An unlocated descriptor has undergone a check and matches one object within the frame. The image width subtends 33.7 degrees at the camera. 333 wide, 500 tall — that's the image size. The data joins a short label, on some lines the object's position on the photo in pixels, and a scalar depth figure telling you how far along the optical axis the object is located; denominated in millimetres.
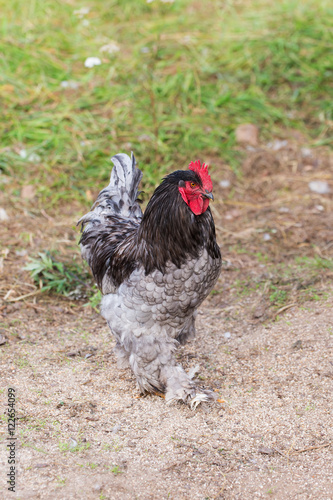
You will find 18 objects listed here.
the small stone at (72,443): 3271
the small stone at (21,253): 5449
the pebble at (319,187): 6482
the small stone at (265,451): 3268
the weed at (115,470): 3068
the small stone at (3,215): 5961
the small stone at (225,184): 6547
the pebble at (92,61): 5611
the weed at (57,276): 5020
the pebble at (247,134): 7074
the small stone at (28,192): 6292
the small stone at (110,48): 5997
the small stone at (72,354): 4317
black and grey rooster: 3461
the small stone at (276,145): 7121
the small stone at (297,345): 4188
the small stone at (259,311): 4750
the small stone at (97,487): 2924
